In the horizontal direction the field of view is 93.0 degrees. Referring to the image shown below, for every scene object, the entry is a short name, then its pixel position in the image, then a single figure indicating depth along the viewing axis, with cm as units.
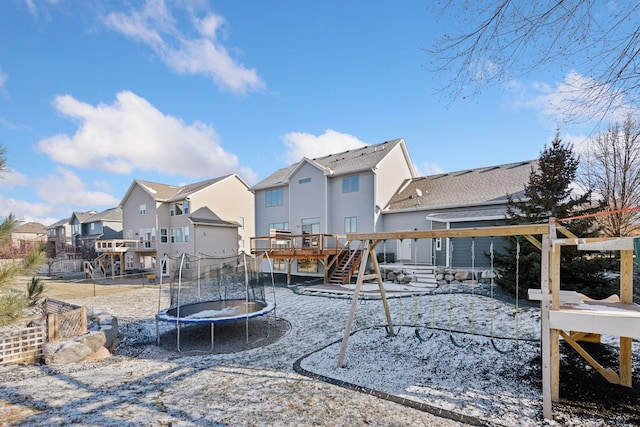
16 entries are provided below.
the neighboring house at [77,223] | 3659
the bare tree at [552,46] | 290
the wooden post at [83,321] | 709
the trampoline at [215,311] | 716
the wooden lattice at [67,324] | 644
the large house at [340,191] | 1683
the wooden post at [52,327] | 638
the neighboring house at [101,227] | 3241
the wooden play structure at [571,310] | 352
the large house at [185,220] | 2380
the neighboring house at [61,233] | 3888
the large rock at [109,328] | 700
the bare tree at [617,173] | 1082
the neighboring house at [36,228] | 4472
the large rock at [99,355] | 613
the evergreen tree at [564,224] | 840
